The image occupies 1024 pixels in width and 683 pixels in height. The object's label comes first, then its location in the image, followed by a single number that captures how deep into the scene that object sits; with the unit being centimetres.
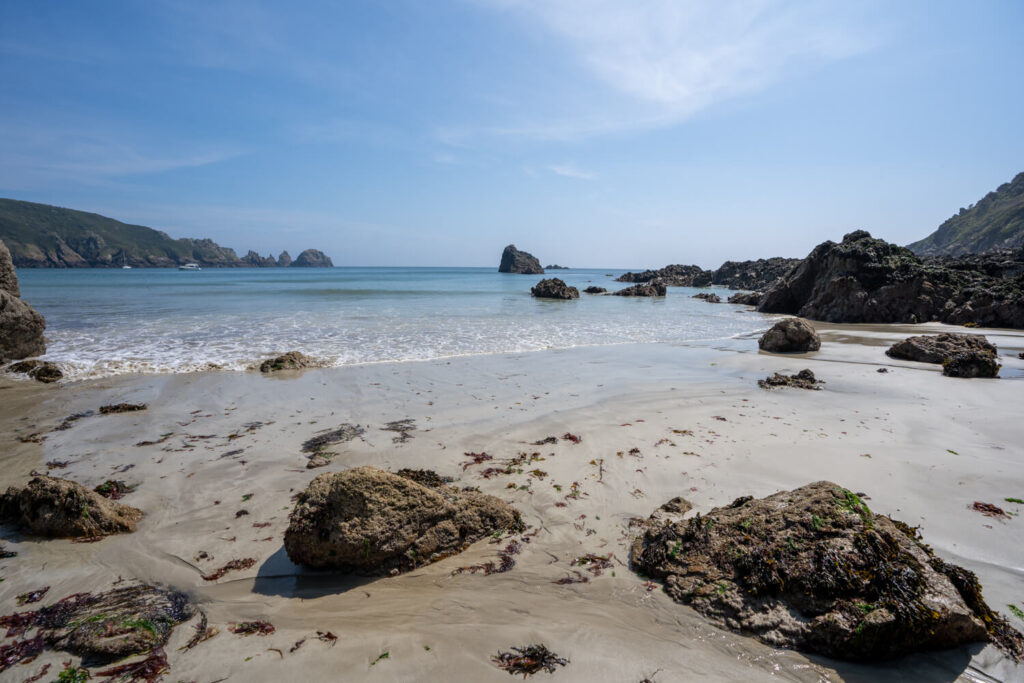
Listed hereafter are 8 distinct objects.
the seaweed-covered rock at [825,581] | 237
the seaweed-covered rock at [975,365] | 904
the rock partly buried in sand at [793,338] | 1252
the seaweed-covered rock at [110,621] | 249
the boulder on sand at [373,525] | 318
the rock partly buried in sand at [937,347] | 1041
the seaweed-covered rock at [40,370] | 906
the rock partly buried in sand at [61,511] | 358
